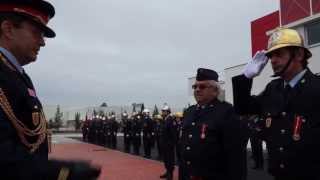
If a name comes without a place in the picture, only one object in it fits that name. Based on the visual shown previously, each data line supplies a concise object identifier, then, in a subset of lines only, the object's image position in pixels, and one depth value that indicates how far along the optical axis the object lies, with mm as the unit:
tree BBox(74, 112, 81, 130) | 30851
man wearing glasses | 2257
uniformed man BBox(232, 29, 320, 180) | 1710
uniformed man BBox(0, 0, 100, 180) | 979
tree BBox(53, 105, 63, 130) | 29858
